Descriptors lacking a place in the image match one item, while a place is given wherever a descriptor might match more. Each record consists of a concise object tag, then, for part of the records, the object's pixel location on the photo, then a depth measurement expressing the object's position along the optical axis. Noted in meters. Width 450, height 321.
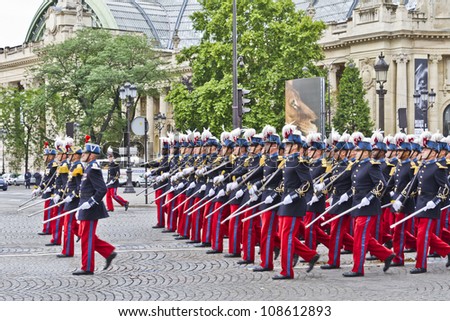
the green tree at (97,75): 62.97
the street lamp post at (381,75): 28.75
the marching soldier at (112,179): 30.09
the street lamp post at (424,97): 41.01
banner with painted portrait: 26.64
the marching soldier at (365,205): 14.41
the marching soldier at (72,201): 16.45
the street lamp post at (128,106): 42.82
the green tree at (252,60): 51.56
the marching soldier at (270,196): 14.86
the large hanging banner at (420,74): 69.90
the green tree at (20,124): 81.81
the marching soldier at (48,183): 21.53
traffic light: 30.95
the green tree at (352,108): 62.69
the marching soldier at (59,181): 19.39
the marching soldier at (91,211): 14.60
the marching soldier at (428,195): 14.89
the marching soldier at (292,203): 14.07
